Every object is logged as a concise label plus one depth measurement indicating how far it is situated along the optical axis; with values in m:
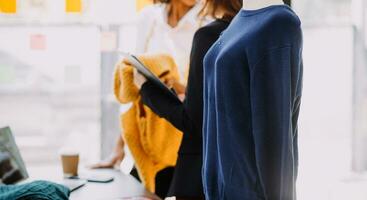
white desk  2.62
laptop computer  2.76
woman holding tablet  2.56
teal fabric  2.26
